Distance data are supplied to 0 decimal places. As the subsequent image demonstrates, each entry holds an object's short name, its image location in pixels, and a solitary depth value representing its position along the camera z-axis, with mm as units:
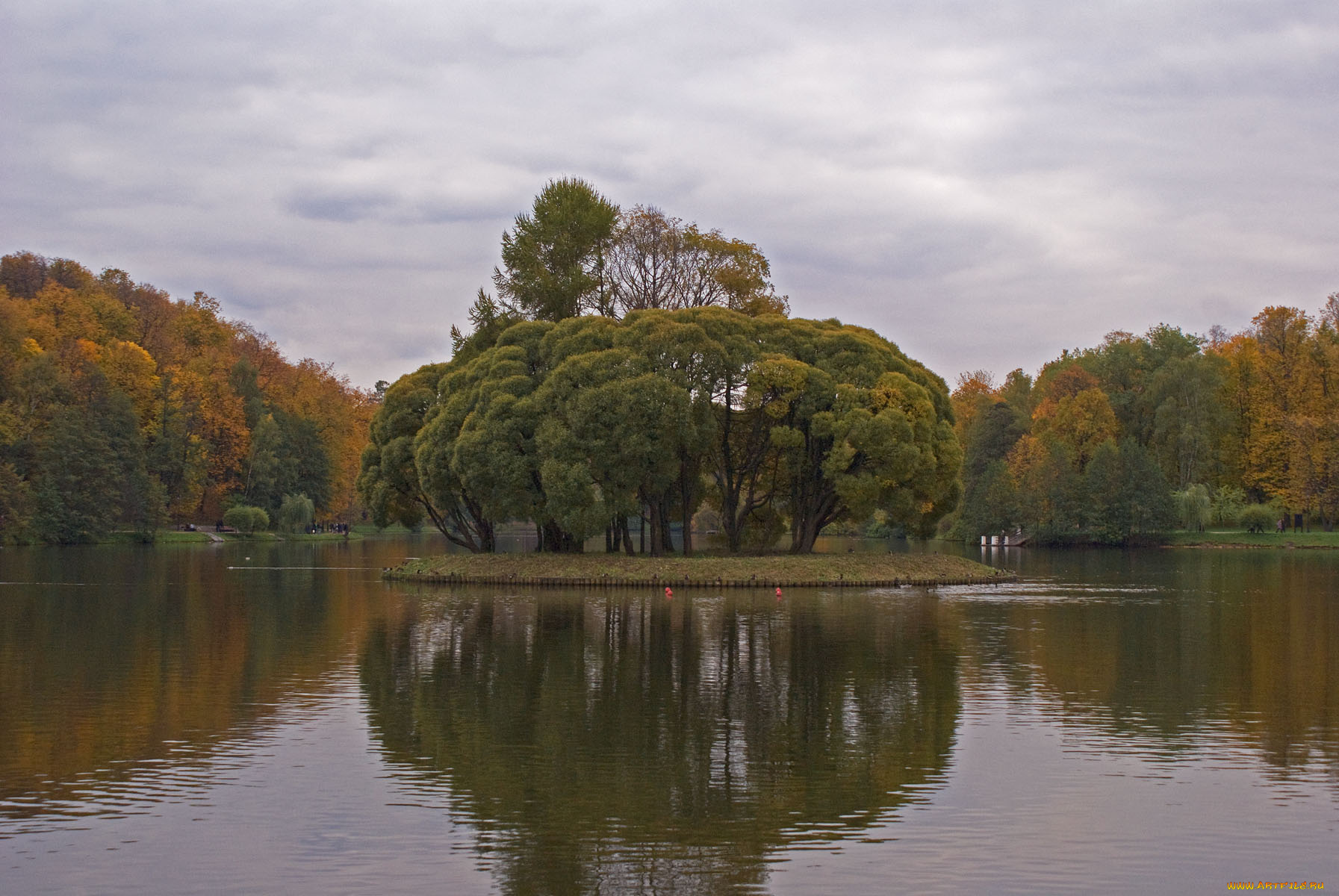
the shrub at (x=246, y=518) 114688
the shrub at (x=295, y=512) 119938
